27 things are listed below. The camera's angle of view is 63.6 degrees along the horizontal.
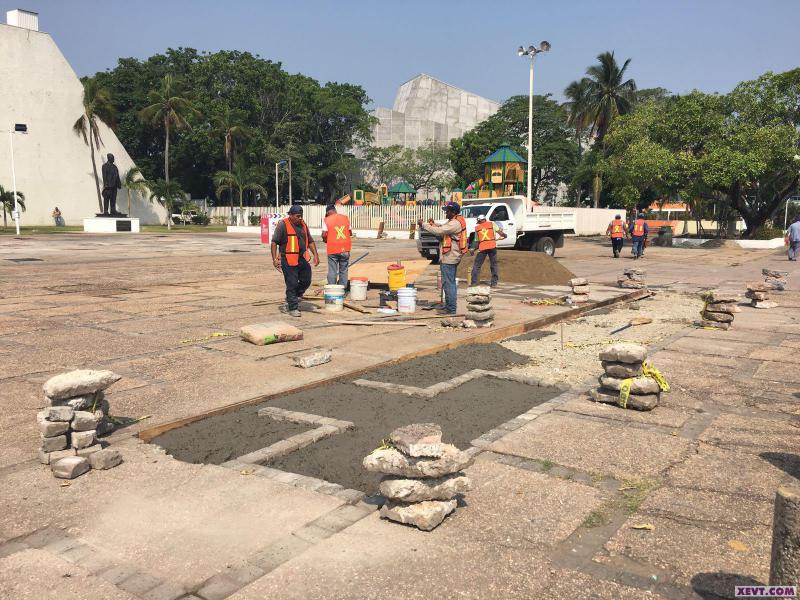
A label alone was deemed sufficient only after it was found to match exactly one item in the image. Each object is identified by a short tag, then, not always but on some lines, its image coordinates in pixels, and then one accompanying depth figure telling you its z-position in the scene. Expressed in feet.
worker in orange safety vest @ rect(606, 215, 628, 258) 77.97
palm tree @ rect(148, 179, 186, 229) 155.74
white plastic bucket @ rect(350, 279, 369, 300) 38.52
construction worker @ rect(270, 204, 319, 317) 31.71
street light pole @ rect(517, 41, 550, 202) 100.48
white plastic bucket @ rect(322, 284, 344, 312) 35.14
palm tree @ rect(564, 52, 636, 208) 172.65
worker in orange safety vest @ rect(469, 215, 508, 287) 46.14
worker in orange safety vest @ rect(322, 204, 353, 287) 35.55
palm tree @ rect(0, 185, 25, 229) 132.87
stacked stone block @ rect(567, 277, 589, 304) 41.14
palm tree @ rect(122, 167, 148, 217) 156.67
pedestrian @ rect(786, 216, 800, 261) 77.66
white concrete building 140.36
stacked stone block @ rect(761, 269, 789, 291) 49.21
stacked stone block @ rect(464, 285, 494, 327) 30.76
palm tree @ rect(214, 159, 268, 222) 170.91
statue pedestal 129.39
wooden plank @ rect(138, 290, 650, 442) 16.74
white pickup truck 67.97
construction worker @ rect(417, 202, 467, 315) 32.96
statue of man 125.80
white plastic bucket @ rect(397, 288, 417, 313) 34.76
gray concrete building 251.80
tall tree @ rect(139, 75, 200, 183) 161.89
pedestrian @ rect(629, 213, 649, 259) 80.07
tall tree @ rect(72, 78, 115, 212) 148.25
